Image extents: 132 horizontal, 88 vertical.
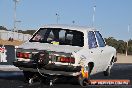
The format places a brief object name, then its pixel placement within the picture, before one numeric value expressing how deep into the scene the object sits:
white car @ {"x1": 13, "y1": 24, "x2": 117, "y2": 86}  12.08
